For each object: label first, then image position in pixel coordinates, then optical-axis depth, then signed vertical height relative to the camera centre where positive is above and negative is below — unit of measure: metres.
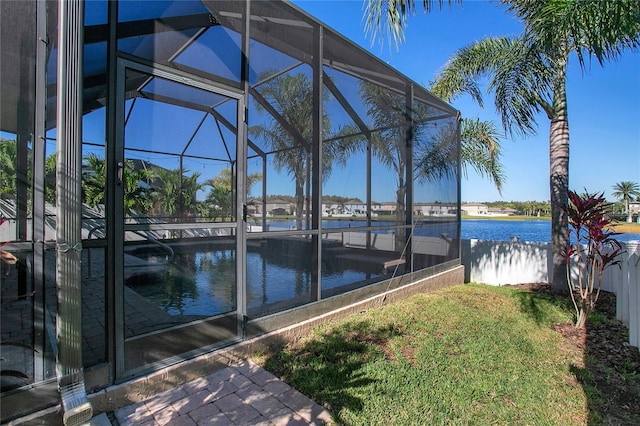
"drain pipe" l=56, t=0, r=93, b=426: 1.79 +0.06
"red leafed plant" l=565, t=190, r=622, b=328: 3.96 -0.19
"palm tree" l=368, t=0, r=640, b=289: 4.11 +2.32
